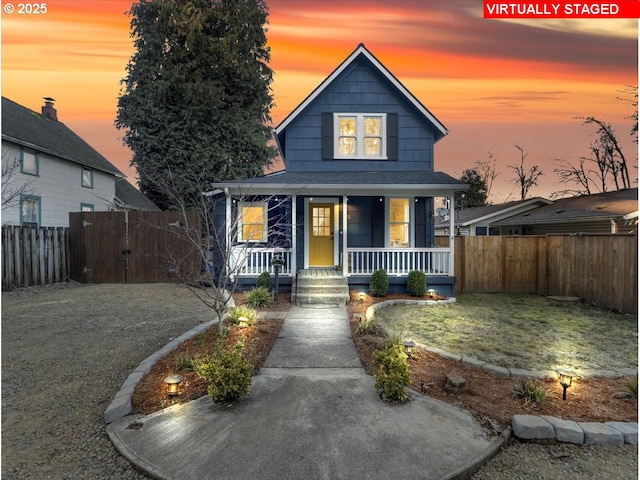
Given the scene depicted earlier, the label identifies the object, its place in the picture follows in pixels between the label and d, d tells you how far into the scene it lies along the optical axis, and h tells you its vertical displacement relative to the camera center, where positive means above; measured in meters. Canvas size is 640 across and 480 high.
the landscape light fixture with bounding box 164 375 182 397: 3.65 -1.60
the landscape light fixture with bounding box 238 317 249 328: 6.20 -1.59
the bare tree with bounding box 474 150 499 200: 36.34 +7.09
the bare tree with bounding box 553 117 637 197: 25.23 +5.41
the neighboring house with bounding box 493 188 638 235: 13.18 +0.83
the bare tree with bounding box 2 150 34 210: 12.23 +2.17
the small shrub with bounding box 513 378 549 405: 3.69 -1.78
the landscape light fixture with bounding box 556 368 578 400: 3.71 -1.66
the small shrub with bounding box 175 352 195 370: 4.37 -1.66
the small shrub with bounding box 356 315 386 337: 5.88 -1.66
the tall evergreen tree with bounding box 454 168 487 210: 35.53 +4.57
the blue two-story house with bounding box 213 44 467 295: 11.09 +2.65
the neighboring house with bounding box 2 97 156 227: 13.47 +3.23
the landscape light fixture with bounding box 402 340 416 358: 4.73 -1.62
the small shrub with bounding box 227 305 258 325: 6.30 -1.50
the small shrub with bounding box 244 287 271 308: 8.08 -1.50
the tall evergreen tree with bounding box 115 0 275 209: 19.44 +8.85
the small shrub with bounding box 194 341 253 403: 3.50 -1.51
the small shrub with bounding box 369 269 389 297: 9.23 -1.33
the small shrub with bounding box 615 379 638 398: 3.86 -1.84
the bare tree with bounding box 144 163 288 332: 10.23 -0.11
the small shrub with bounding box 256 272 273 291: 9.17 -1.23
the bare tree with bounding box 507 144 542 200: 34.16 +6.20
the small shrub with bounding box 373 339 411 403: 3.59 -1.55
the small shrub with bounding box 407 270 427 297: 9.34 -1.33
